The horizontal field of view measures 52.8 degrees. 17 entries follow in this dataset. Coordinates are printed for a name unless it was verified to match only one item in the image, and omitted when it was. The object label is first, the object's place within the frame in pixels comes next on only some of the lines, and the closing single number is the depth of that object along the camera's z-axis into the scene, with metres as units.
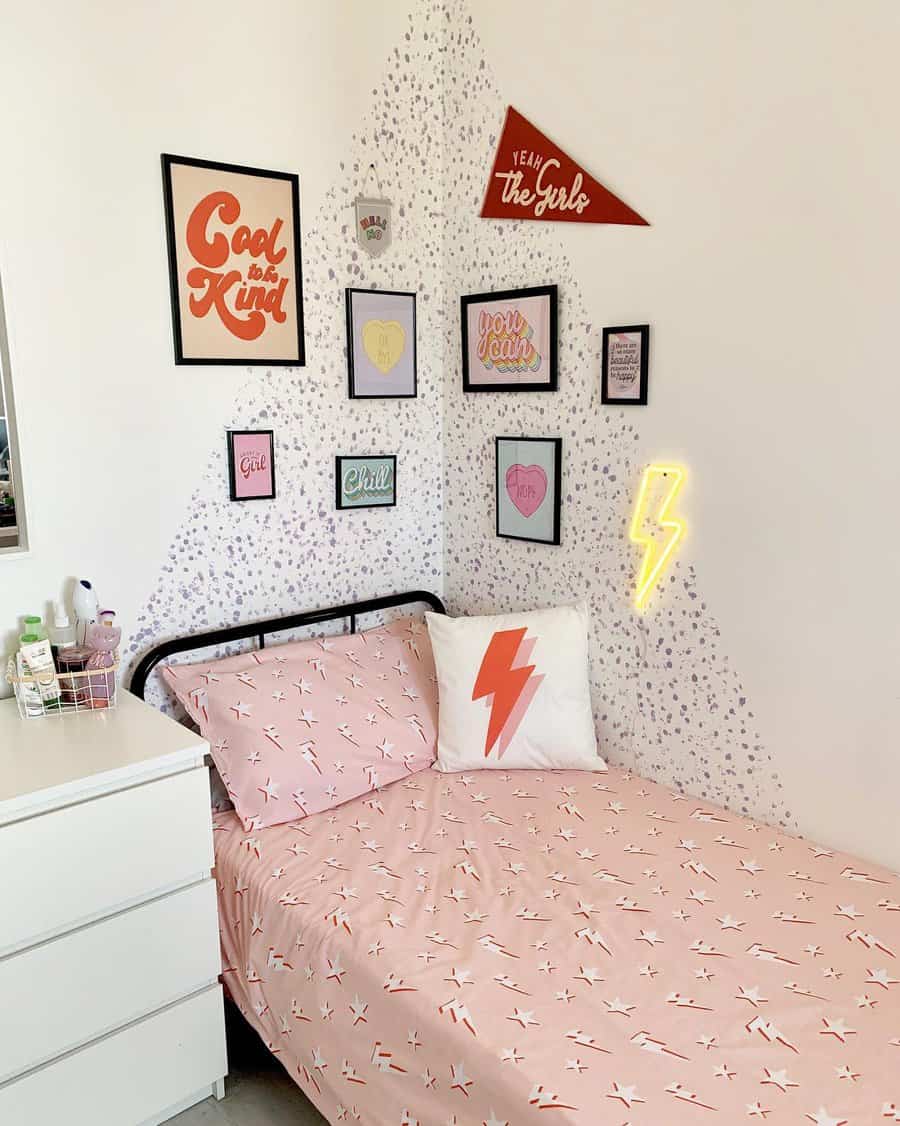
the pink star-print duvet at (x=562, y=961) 1.37
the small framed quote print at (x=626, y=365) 2.24
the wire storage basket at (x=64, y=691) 1.96
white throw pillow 2.37
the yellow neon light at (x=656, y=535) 2.22
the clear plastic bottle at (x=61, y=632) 2.07
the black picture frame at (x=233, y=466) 2.36
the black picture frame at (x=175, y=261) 2.17
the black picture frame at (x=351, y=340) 2.55
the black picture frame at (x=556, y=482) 2.49
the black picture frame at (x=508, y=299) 2.44
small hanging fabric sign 2.54
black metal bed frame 2.23
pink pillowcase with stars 2.15
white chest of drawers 1.65
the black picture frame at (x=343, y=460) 2.61
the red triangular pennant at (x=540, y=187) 2.28
